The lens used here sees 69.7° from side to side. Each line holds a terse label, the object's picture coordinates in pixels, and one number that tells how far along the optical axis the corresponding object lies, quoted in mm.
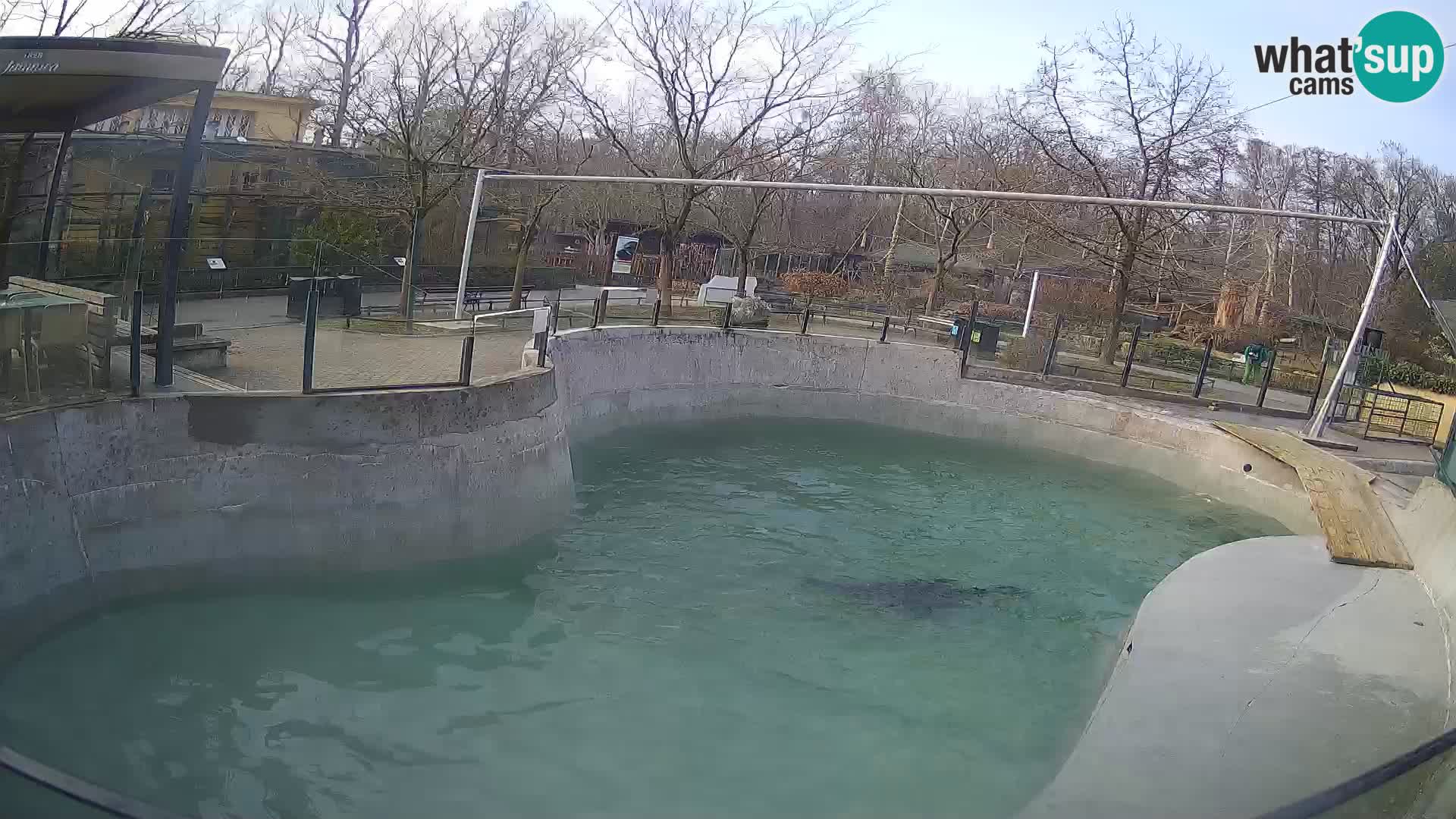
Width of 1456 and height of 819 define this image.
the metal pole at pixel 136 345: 9406
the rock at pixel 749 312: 22969
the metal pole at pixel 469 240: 16545
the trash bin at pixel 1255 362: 25559
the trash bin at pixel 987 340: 23031
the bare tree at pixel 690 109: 27156
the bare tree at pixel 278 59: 41031
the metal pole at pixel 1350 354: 16922
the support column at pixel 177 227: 9867
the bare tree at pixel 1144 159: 25953
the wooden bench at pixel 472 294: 20856
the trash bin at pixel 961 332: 22312
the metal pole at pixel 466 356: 11719
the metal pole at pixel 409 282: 12641
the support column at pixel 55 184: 11844
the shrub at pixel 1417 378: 22516
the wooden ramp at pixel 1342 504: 11359
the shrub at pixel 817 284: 33844
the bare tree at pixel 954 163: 33894
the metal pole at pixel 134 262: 9656
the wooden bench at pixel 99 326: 9172
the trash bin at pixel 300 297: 10531
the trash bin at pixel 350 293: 11227
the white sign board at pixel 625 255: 28766
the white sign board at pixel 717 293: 23500
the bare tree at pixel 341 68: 31672
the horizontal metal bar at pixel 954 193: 13250
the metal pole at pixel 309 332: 10406
